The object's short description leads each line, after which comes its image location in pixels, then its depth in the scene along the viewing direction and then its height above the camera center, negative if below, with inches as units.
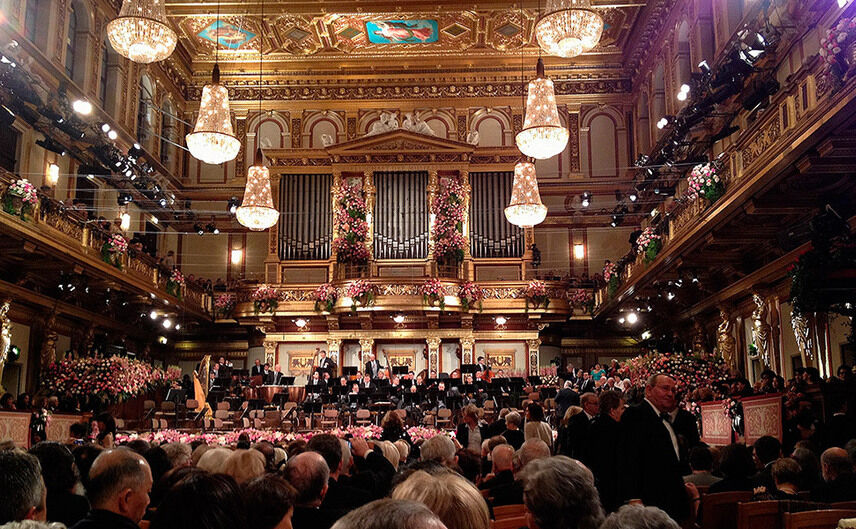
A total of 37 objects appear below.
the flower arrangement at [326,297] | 844.6 +82.9
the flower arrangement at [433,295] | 823.7 +81.8
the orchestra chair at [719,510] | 177.8 -31.8
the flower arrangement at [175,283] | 786.8 +93.7
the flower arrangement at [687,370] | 539.8 +0.8
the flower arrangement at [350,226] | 871.1 +165.3
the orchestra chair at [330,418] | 593.6 -32.9
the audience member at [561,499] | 121.8 -19.6
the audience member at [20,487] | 112.0 -15.6
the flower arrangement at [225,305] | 890.1 +79.7
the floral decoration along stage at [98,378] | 610.2 -0.8
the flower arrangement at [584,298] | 865.5 +80.7
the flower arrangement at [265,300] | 853.8 +81.4
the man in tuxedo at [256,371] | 737.0 +4.3
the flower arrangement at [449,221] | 874.8 +170.2
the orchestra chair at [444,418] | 600.5 -34.1
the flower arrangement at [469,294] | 839.1 +83.9
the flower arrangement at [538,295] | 839.7 +81.9
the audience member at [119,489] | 121.7 -17.4
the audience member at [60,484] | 153.6 -20.9
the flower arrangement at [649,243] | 625.3 +102.7
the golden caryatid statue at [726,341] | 612.7 +22.9
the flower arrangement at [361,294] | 826.8 +83.6
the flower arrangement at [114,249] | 636.1 +104.1
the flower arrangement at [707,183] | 481.7 +117.2
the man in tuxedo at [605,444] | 210.8 -19.5
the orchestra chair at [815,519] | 141.6 -27.0
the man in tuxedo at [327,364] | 724.7 +9.9
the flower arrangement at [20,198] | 493.4 +113.6
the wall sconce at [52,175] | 677.6 +174.5
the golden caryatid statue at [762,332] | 550.9 +26.9
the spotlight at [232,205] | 792.0 +173.4
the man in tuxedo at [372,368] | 722.2 +5.8
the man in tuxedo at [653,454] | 172.9 -18.6
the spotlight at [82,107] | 607.8 +207.8
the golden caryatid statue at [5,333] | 568.1 +33.0
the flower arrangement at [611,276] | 769.7 +93.6
